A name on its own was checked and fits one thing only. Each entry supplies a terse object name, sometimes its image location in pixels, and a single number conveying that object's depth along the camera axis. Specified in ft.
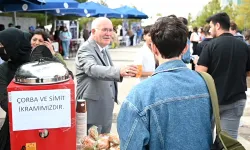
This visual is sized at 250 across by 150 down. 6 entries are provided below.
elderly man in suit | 9.87
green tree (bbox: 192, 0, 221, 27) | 195.62
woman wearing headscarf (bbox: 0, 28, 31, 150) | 7.48
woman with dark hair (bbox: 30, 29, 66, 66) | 12.06
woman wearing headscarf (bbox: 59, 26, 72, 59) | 52.37
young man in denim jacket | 4.87
